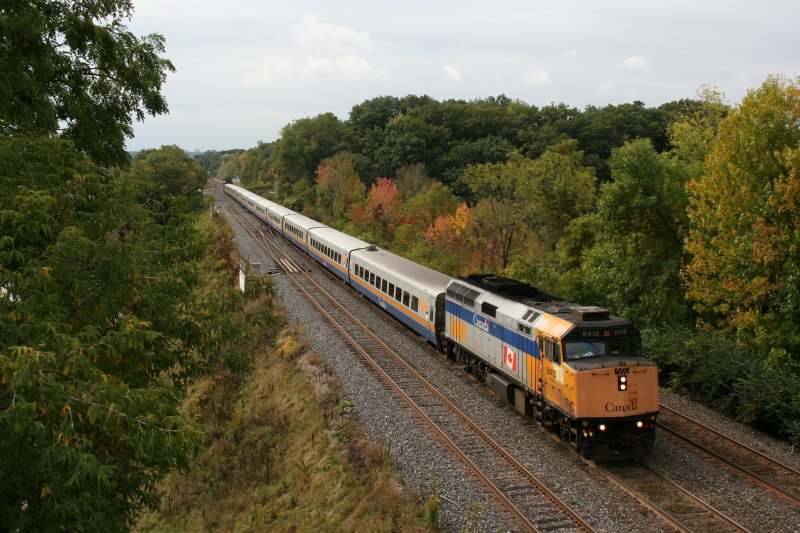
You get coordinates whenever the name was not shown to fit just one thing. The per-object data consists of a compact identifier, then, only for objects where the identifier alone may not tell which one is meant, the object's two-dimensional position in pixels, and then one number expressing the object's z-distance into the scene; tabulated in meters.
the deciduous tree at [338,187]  66.00
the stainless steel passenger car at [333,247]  36.37
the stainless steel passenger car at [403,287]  23.77
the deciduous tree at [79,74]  13.04
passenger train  14.30
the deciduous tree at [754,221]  19.31
